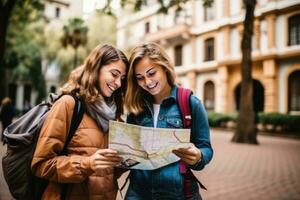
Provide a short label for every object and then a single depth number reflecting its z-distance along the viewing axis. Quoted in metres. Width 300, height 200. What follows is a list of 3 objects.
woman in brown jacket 1.83
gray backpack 1.93
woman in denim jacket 2.06
